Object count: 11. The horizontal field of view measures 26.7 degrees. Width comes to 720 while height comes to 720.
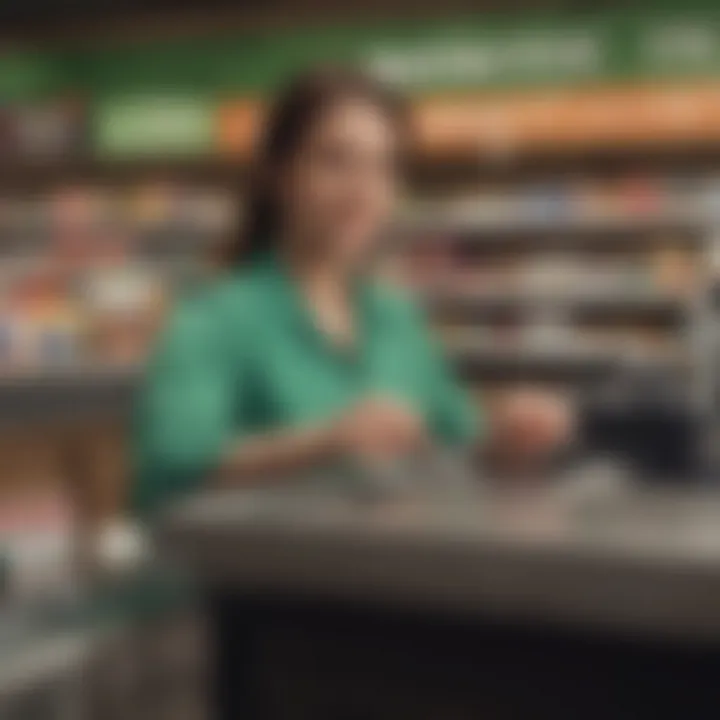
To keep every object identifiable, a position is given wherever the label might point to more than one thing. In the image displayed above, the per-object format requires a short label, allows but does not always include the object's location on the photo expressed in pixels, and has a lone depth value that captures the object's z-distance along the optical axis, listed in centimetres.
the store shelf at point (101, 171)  512
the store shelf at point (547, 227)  421
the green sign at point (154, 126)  523
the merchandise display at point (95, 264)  370
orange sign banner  430
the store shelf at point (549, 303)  424
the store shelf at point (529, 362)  416
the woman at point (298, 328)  159
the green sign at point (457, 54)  445
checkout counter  87
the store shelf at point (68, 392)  312
